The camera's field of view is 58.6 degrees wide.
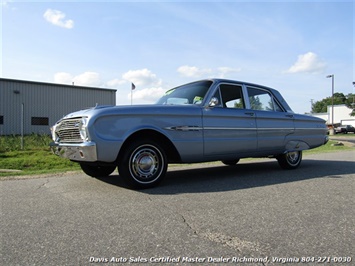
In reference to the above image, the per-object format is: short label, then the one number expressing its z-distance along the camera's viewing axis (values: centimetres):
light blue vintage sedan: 455
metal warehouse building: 2625
